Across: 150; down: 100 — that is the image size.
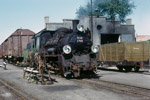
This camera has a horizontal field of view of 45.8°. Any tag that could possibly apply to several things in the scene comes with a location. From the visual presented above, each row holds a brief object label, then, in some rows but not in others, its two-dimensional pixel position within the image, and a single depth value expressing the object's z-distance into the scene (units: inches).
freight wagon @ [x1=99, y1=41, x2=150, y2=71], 600.1
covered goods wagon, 1009.0
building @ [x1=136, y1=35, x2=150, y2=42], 1822.3
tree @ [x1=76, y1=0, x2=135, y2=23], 1841.0
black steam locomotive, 431.8
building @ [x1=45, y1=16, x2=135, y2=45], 1057.5
